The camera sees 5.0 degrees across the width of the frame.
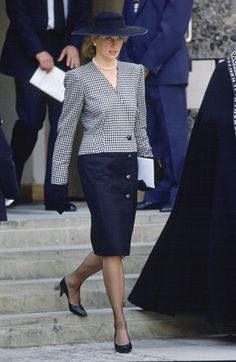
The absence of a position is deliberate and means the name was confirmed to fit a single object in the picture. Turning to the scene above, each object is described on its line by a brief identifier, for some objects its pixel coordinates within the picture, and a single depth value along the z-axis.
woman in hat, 15.34
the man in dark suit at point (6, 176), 15.52
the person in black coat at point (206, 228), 15.82
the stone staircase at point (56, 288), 16.06
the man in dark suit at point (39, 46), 19.35
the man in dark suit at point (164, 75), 19.15
